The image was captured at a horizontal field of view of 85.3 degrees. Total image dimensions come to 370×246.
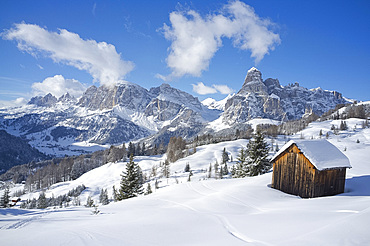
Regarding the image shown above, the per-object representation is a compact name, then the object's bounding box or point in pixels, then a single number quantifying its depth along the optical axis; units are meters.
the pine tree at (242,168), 25.95
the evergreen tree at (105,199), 43.15
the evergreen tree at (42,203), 43.44
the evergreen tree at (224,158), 60.78
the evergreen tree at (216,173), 43.78
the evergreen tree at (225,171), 45.83
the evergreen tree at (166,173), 55.45
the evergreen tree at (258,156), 24.97
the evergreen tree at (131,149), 108.18
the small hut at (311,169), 13.58
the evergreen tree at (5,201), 27.82
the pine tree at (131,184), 24.72
